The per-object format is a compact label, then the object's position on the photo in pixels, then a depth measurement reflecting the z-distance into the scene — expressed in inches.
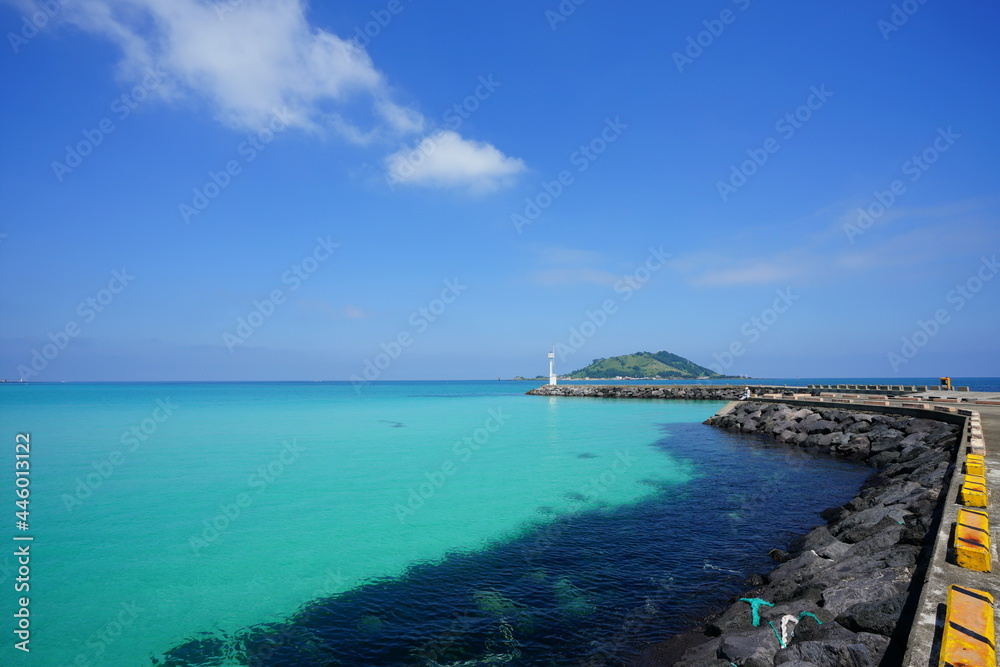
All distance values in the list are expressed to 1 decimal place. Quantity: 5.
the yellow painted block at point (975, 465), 412.5
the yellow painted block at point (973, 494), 327.6
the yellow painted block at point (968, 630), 161.3
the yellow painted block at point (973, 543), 236.5
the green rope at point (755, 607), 302.9
